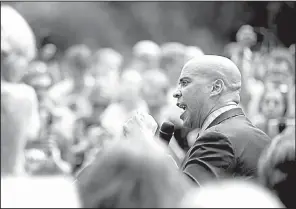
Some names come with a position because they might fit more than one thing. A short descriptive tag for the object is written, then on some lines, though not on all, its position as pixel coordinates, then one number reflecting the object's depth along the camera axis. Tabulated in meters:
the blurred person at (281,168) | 4.52
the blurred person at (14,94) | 5.05
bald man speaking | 5.70
